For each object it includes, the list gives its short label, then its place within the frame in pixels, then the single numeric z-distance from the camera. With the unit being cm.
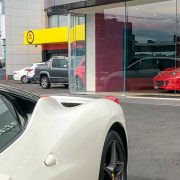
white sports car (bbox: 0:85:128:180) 190
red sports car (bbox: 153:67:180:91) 1314
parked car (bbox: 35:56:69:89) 1903
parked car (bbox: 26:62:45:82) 2412
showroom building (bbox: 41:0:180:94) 1337
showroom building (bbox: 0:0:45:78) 3550
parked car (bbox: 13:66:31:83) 2598
